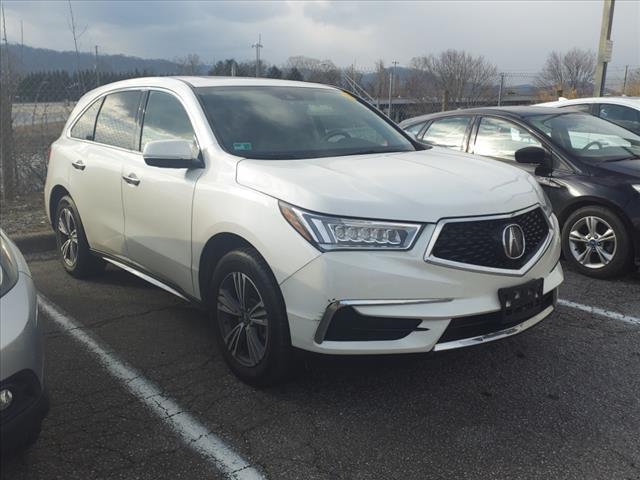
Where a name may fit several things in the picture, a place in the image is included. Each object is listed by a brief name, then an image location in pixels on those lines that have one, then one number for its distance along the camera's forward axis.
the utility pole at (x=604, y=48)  12.95
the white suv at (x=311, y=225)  2.69
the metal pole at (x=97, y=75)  8.90
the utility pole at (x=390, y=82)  14.18
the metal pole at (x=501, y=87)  17.10
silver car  2.08
